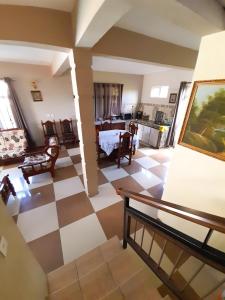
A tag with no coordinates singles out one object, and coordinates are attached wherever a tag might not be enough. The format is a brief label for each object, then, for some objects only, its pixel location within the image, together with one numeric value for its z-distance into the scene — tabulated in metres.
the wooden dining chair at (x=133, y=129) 3.56
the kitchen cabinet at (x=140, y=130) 5.23
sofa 3.60
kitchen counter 4.51
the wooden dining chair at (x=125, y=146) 3.26
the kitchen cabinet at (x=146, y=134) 4.90
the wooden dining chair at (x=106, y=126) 4.72
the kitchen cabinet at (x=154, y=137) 4.56
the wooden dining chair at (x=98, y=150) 3.48
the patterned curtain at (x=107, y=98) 4.93
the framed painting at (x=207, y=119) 1.10
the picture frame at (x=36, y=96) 4.19
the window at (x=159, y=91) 4.76
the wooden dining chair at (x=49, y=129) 4.54
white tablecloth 3.36
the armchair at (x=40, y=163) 2.86
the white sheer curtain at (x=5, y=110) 3.75
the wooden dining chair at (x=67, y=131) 4.81
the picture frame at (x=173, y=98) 4.39
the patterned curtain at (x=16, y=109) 3.79
